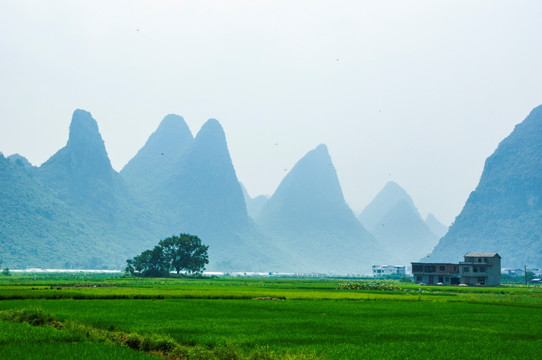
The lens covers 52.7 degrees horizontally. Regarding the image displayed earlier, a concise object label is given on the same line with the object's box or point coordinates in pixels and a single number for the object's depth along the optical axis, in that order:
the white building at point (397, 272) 197.38
